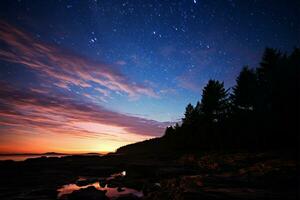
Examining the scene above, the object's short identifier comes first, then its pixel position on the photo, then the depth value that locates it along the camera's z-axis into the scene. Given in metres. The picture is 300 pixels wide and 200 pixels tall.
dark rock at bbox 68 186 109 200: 11.49
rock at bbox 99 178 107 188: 15.64
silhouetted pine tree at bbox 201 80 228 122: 38.53
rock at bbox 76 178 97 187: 16.97
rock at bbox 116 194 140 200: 11.08
